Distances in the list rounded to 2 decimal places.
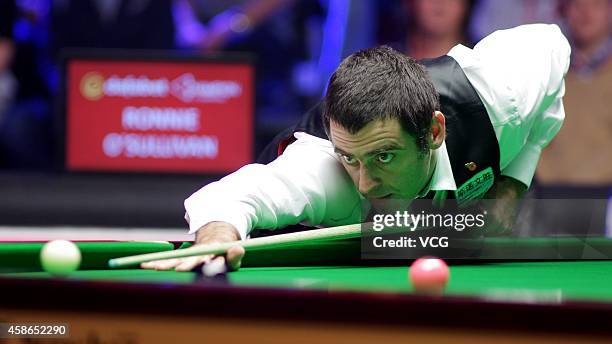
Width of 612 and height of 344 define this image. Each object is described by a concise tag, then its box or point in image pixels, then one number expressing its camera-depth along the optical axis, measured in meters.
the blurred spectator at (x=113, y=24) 15.47
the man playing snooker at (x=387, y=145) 5.76
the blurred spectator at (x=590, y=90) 14.67
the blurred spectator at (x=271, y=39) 15.24
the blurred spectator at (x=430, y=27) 14.65
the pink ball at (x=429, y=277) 3.89
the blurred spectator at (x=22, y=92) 15.50
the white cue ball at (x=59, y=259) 4.45
